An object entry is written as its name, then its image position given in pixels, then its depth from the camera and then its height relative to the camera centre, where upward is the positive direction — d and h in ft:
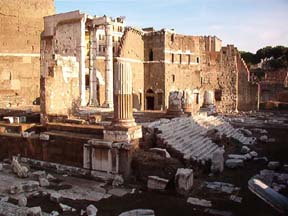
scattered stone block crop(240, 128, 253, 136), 61.36 -6.36
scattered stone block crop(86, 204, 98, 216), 25.86 -8.54
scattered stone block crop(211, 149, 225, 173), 36.35 -6.96
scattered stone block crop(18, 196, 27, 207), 27.68 -8.39
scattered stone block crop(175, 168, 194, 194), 30.14 -7.37
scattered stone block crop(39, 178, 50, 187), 32.78 -8.11
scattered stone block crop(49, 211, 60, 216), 25.85 -8.71
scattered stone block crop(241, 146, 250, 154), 45.64 -7.04
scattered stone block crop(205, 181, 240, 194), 31.17 -8.24
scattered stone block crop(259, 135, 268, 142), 54.70 -6.68
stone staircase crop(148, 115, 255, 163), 38.93 -5.28
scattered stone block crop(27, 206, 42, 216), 24.17 -8.01
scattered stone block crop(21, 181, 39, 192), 31.14 -8.05
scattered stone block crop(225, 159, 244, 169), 38.45 -7.41
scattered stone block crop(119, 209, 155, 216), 25.17 -8.41
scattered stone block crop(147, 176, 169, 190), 31.27 -7.77
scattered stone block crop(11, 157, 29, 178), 35.37 -7.56
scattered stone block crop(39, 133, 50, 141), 40.60 -4.80
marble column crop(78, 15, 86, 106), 75.46 +7.38
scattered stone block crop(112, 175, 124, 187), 33.30 -8.12
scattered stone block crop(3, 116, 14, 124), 49.55 -3.45
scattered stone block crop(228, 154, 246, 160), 41.15 -7.19
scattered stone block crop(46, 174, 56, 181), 35.00 -8.20
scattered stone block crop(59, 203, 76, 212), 26.99 -8.70
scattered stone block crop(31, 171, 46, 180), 35.76 -8.14
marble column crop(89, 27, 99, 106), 80.43 +6.42
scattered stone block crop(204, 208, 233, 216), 26.06 -8.73
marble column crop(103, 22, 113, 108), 79.37 +7.01
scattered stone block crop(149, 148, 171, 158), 35.76 -5.76
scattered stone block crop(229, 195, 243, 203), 28.79 -8.48
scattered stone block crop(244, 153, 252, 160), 42.19 -7.29
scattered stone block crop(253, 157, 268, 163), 41.67 -7.53
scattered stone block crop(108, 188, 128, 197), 30.71 -8.53
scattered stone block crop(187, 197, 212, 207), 27.99 -8.56
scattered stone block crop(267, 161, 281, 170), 38.24 -7.53
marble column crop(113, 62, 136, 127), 37.09 +0.07
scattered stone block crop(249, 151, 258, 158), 43.94 -7.28
